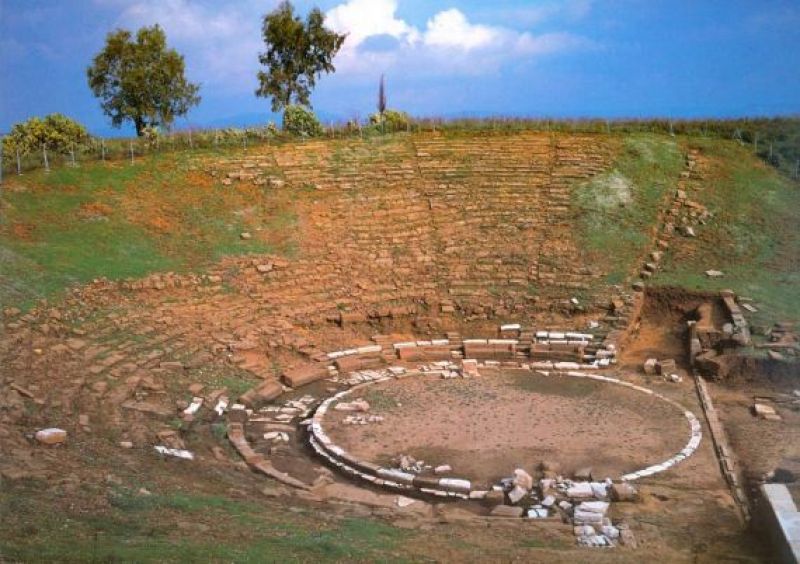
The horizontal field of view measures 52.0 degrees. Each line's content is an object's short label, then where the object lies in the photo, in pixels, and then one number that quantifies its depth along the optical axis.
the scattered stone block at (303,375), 17.75
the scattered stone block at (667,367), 18.53
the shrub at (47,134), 30.62
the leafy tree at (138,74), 36.28
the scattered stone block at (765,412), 15.85
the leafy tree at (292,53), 38.88
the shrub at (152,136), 28.84
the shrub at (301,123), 33.19
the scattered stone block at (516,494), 12.15
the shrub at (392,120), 33.09
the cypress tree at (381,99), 38.61
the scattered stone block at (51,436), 12.48
